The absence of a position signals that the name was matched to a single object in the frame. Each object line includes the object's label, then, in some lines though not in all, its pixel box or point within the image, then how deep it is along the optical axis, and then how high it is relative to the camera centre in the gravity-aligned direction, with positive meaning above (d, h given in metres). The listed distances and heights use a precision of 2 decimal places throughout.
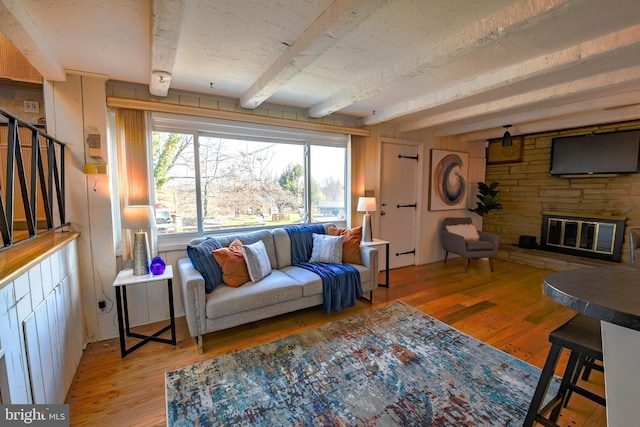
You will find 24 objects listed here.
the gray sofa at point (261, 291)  2.23 -0.92
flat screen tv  3.73 +0.53
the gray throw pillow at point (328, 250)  3.12 -0.71
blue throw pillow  2.43 -0.70
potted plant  4.89 -0.18
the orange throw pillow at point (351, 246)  3.16 -0.67
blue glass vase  2.35 -0.67
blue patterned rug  1.60 -1.32
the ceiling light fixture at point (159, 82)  2.08 +0.86
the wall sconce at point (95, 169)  2.27 +0.15
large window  2.83 +0.15
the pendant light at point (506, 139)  3.90 +0.72
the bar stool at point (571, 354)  1.21 -0.77
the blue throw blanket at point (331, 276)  2.76 -0.91
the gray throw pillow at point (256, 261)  2.59 -0.71
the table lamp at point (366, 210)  3.55 -0.28
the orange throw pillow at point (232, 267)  2.50 -0.73
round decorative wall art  4.68 +0.16
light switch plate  2.45 +0.72
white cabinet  1.16 -0.76
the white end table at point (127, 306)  2.13 -0.97
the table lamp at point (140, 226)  2.27 -0.32
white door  4.22 -0.20
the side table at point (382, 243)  3.43 -0.69
